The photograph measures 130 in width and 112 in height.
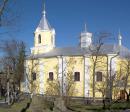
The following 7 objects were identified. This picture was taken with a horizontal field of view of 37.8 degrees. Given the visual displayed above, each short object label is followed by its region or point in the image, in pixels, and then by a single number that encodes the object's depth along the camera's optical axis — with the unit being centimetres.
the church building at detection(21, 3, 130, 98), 3029
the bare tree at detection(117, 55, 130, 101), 2745
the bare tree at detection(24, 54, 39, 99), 3152
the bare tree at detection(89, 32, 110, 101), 2715
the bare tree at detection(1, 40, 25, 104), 2807
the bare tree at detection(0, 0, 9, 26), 955
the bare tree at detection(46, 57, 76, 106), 2854
